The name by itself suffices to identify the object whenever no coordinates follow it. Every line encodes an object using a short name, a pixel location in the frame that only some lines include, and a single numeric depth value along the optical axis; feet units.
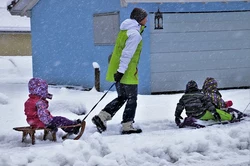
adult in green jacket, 37.75
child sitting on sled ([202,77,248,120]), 42.99
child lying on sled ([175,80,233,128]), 41.49
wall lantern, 68.79
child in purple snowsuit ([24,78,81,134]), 35.32
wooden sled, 34.91
